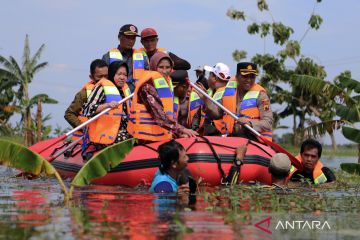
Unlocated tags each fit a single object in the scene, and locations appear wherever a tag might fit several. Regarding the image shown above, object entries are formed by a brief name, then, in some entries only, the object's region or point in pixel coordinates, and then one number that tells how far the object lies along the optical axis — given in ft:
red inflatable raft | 33.76
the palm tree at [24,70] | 129.59
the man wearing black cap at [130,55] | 40.06
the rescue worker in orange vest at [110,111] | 36.17
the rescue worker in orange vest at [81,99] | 38.68
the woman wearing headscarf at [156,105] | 34.94
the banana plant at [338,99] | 46.68
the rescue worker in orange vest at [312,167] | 33.30
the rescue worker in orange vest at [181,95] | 37.11
